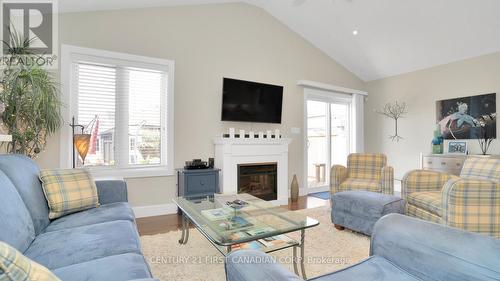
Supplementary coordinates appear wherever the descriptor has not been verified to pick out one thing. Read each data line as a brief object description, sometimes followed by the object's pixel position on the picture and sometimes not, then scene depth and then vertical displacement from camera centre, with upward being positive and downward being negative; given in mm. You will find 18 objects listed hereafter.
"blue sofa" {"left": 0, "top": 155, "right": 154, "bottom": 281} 1135 -549
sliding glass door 5152 +170
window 3133 +499
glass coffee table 1630 -583
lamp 2824 +10
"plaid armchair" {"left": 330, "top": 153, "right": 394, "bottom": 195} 3256 -435
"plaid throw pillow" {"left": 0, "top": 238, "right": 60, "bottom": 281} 534 -277
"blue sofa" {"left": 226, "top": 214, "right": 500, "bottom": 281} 922 -487
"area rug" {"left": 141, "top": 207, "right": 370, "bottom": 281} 1925 -973
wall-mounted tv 3947 +694
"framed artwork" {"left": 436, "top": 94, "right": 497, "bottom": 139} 3953 +437
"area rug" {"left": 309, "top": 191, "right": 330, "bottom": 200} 4625 -991
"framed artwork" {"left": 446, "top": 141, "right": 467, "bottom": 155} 4162 -74
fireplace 3962 -595
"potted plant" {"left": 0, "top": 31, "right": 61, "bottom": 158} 2203 +391
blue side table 3340 -514
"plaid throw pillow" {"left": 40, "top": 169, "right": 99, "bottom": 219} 1885 -371
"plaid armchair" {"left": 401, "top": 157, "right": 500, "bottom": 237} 1877 -479
